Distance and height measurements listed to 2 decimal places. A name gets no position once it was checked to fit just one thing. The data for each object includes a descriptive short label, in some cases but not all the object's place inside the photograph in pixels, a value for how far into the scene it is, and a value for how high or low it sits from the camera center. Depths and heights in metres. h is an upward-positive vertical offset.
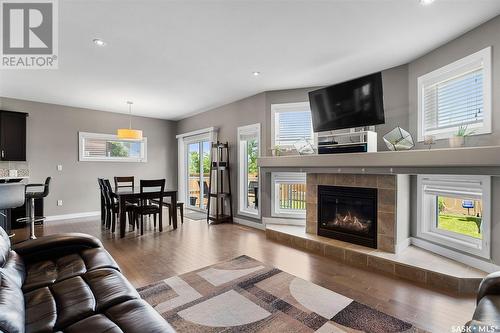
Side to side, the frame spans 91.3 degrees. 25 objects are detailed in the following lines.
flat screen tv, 2.97 +0.81
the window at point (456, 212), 2.51 -0.55
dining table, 4.07 -0.59
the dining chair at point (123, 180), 5.25 -0.34
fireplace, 3.20 -0.69
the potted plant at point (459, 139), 2.46 +0.26
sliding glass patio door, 6.50 -0.22
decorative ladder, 5.33 -0.45
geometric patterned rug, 1.81 -1.19
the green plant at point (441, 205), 3.05 -0.50
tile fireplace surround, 2.98 -0.50
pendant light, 4.55 +0.57
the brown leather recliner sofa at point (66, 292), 1.07 -0.71
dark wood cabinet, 4.70 +0.57
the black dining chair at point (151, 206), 4.29 -0.71
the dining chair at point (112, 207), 4.45 -0.79
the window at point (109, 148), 5.86 +0.42
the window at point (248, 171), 5.01 -0.13
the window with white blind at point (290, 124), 4.41 +0.75
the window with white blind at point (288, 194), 4.46 -0.55
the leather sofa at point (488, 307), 0.98 -0.70
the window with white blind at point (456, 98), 2.48 +0.77
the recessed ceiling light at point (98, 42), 2.71 +1.39
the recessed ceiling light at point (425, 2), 2.08 +1.40
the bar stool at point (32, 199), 3.95 -0.57
